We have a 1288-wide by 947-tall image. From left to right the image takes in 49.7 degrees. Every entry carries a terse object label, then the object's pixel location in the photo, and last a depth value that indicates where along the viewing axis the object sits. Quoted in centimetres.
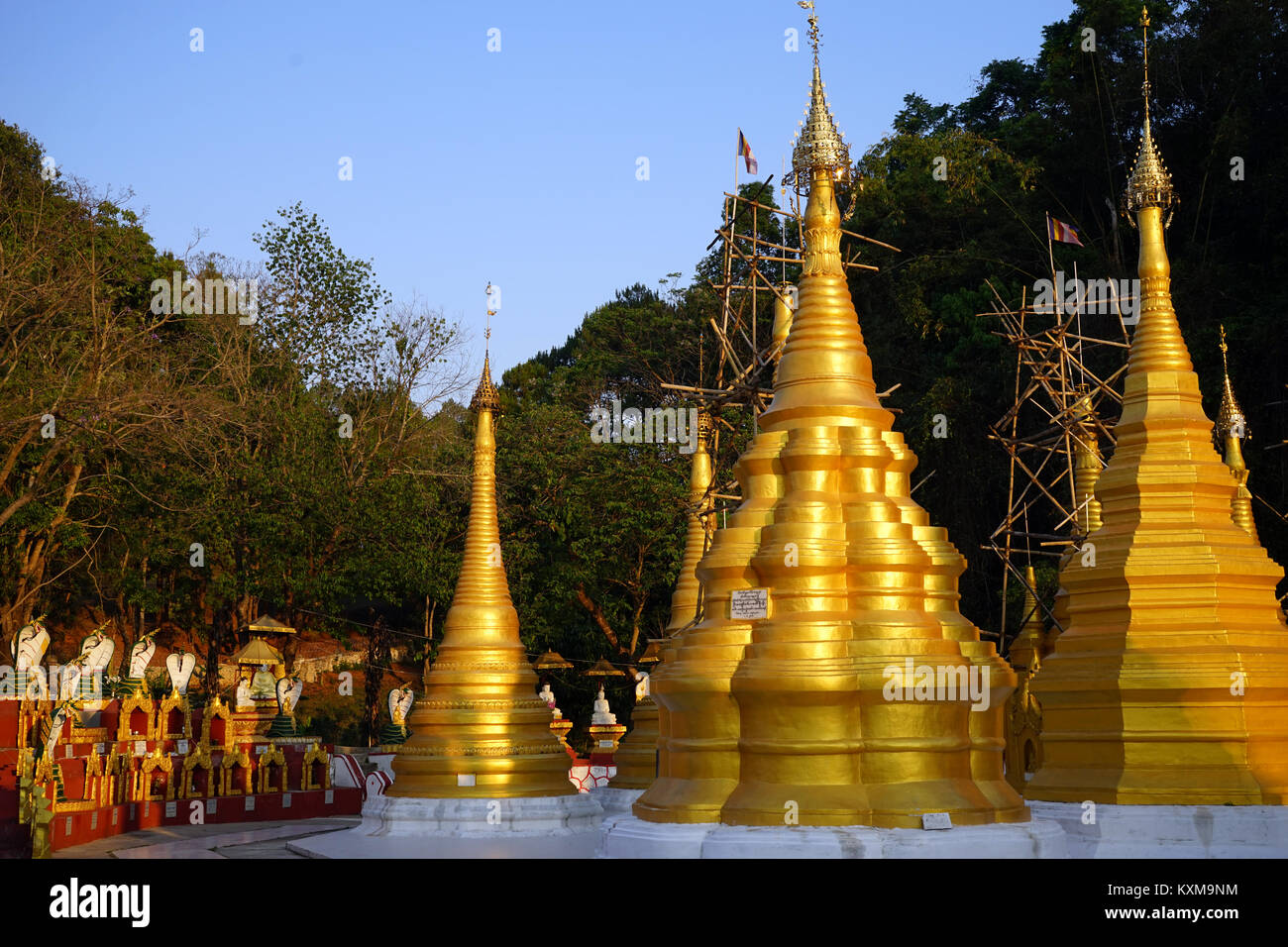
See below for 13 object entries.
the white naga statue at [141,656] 2664
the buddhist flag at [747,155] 2236
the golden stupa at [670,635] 2189
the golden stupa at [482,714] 2053
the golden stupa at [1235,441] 2303
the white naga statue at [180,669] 2683
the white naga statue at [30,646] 2280
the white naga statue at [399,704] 2725
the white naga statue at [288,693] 2991
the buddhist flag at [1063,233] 2628
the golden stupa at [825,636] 1332
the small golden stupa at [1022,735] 1868
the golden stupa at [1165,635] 1559
